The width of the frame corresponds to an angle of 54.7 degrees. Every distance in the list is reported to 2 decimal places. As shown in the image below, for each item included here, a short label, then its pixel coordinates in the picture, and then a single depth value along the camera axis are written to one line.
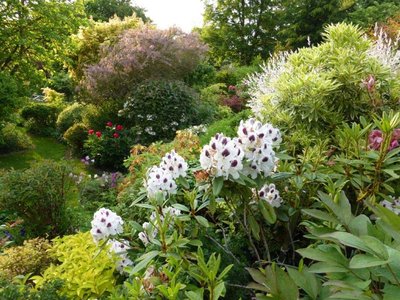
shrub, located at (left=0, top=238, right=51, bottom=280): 2.66
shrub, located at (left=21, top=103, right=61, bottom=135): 12.41
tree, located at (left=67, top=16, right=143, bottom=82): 11.70
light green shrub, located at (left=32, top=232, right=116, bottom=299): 2.18
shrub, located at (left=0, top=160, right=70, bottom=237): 3.97
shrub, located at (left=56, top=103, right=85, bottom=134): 11.35
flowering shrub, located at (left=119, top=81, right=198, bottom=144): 8.42
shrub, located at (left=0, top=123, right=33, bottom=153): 9.86
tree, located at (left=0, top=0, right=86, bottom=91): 8.20
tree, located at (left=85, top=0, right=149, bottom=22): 23.86
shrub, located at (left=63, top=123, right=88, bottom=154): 9.75
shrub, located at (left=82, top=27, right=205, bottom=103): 9.30
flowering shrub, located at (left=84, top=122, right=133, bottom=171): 8.15
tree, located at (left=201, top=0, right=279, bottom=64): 18.52
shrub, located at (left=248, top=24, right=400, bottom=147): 3.31
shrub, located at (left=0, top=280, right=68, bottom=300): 1.83
